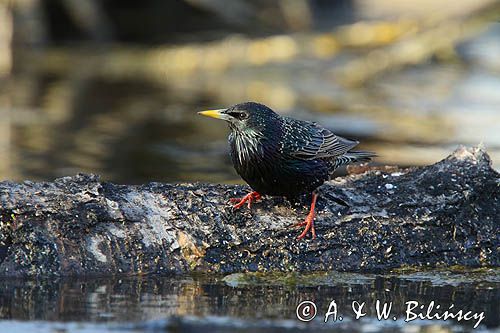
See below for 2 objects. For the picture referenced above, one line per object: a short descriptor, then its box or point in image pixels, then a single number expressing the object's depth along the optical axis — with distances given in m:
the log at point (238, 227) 13.29
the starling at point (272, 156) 14.09
